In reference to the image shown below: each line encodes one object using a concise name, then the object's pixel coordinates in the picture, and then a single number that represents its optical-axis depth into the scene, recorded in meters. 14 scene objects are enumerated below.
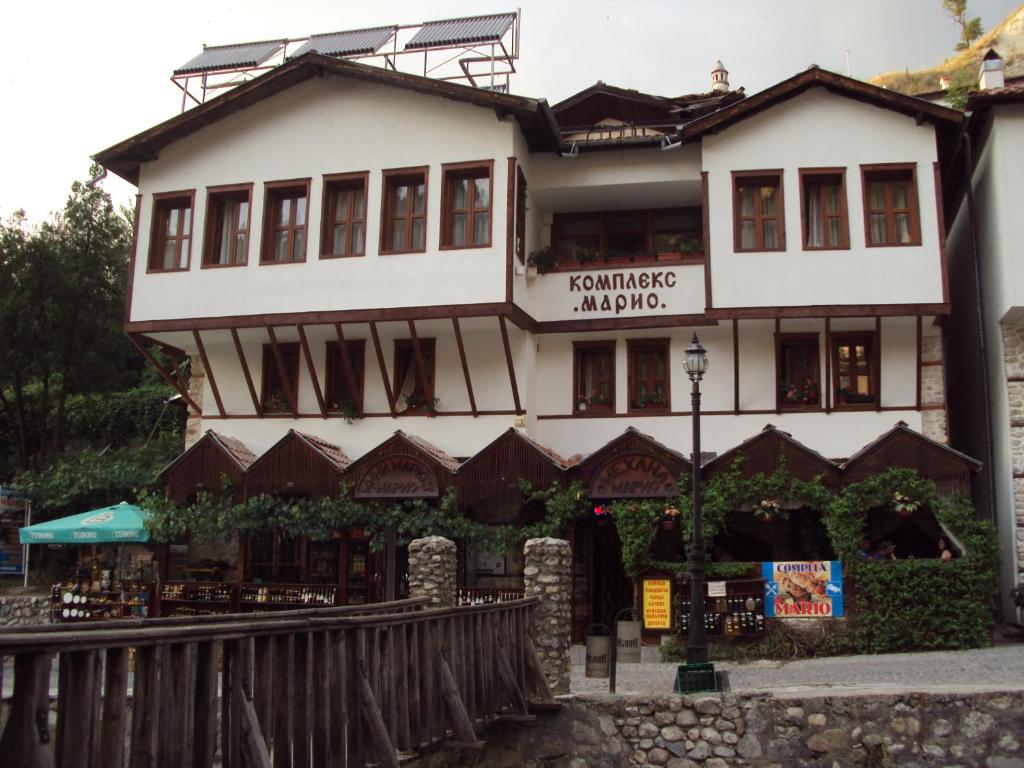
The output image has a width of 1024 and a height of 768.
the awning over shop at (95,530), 20.17
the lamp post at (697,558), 13.91
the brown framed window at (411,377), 21.70
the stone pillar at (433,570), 13.86
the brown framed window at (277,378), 22.50
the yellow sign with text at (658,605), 17.66
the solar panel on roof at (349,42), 22.50
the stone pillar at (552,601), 13.45
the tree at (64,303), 27.31
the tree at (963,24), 64.75
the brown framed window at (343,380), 21.75
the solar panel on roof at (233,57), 23.70
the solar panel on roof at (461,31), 22.03
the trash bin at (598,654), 14.24
